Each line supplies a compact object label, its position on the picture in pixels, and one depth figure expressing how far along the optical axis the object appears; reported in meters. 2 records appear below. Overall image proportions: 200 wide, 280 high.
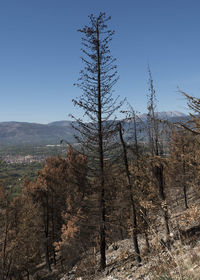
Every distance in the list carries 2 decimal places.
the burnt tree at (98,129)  12.87
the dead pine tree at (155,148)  10.34
